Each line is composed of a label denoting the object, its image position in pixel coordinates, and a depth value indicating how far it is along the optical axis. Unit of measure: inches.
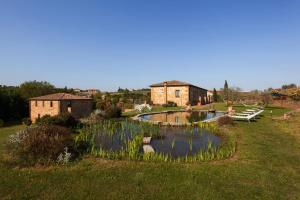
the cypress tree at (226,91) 1649.6
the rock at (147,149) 298.5
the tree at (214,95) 1770.4
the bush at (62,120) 476.4
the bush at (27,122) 633.7
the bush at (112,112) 713.0
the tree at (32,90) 973.2
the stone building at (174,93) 1270.9
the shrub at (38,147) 256.7
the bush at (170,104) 1196.5
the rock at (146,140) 372.3
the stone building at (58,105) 700.7
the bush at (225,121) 551.0
